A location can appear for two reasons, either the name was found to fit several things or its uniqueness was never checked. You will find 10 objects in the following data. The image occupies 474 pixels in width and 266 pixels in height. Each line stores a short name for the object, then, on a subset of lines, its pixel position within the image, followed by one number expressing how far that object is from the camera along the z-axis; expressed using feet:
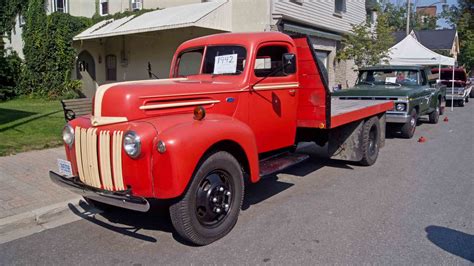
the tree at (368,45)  58.29
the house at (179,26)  46.29
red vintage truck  12.41
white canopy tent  60.59
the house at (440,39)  143.32
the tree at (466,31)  152.35
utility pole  86.83
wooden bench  21.83
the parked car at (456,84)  66.23
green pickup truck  32.68
